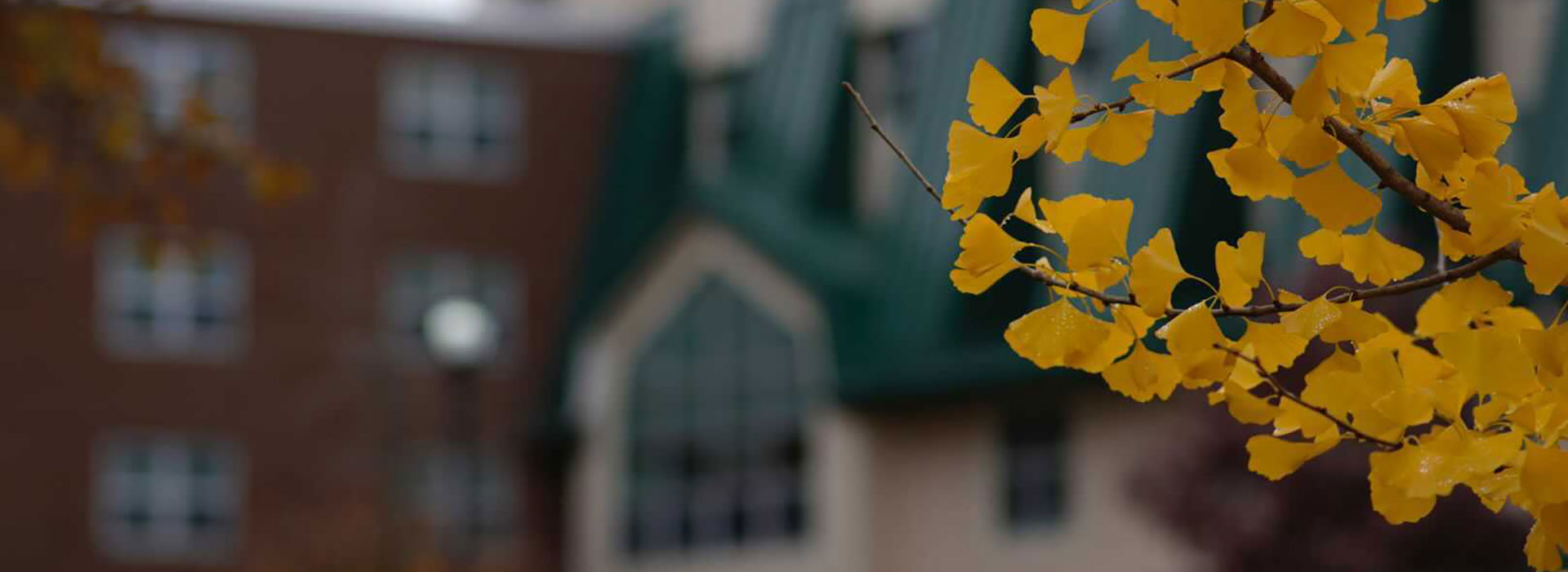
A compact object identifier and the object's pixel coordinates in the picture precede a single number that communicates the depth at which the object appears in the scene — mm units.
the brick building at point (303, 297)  33875
